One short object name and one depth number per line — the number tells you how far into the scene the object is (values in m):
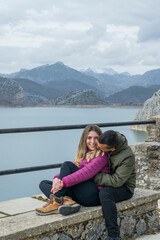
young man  2.60
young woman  2.57
